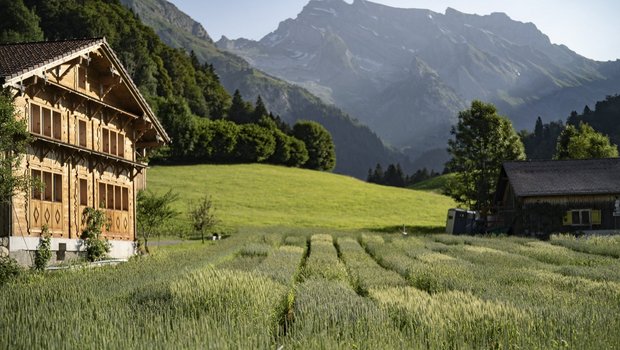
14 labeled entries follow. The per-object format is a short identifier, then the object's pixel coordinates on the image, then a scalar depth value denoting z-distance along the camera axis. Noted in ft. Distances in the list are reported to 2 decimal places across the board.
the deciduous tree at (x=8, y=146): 59.11
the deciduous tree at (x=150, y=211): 131.44
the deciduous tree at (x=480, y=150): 223.10
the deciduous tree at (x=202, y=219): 163.53
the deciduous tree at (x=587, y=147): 251.39
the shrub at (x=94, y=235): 92.27
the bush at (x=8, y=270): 60.86
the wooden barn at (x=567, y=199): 169.27
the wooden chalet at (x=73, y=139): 78.64
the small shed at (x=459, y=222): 187.73
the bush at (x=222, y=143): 336.29
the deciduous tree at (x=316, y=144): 412.16
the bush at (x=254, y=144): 348.79
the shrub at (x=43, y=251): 77.92
